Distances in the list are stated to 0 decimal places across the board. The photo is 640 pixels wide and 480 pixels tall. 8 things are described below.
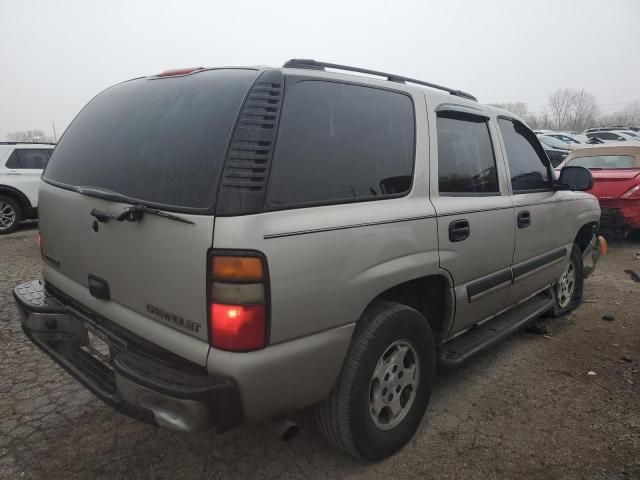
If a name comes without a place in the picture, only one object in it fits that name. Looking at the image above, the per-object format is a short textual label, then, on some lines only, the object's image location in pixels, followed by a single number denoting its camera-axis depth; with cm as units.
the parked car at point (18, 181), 825
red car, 658
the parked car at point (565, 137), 1969
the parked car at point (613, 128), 2469
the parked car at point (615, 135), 2175
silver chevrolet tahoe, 166
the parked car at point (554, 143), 1664
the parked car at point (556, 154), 1391
